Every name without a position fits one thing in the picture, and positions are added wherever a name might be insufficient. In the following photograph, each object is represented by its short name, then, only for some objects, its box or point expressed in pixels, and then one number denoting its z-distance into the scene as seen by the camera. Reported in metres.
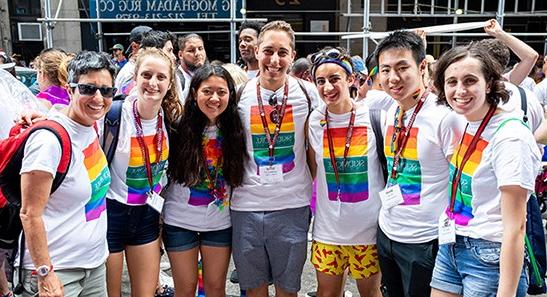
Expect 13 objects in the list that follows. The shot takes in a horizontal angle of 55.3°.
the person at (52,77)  3.90
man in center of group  3.02
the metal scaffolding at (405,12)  7.45
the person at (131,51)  4.30
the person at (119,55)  8.42
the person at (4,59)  8.01
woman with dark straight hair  3.00
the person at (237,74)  3.51
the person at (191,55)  5.22
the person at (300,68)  5.30
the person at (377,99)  3.31
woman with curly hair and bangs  1.96
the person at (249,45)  5.04
